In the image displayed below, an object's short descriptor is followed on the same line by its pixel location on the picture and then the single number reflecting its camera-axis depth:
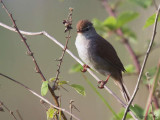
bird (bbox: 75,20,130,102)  6.58
